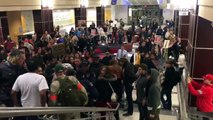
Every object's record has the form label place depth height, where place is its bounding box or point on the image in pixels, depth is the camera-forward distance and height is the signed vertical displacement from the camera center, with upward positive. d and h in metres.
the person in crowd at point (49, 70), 4.58 -1.02
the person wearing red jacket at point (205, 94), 4.39 -1.59
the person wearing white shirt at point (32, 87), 2.96 -0.90
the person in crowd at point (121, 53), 7.21 -0.96
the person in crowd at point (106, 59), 5.79 -0.96
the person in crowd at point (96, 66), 4.73 -0.99
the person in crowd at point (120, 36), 14.10 -0.63
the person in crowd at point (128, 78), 4.83 -1.26
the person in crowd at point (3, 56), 5.68 -0.79
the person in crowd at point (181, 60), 7.07 -1.40
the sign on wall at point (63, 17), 14.83 +0.90
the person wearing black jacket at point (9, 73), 3.56 -0.85
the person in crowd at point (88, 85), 3.79 -1.13
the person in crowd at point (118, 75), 4.77 -1.19
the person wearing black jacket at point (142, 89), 4.06 -1.34
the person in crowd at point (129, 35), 13.74 -0.56
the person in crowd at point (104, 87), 4.04 -1.26
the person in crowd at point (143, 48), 8.24 -0.90
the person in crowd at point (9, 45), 8.08 -0.67
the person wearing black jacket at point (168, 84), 4.96 -1.50
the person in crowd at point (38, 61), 3.03 -0.51
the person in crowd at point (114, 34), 14.34 -0.49
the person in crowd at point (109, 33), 14.61 -0.43
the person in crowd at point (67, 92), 2.88 -0.96
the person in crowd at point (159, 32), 13.90 -0.38
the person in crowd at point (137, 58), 7.16 -1.17
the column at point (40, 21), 11.04 +0.42
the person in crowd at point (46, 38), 8.90 -0.44
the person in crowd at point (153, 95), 3.86 -1.35
